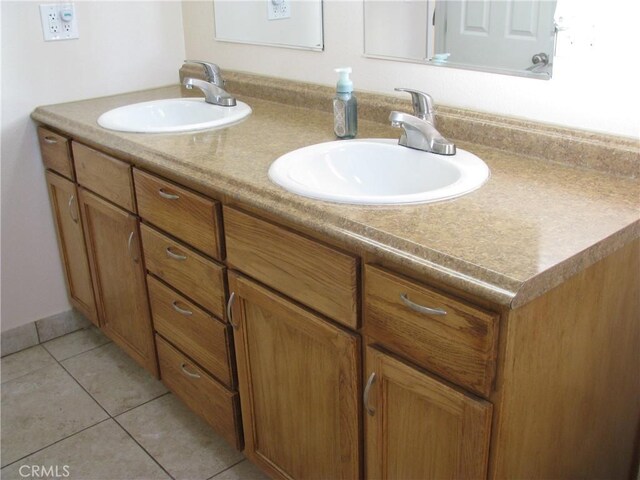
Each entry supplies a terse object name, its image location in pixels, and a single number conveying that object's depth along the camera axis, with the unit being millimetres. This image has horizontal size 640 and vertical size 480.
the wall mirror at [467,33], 1433
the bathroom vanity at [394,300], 1046
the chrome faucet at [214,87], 2064
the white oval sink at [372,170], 1346
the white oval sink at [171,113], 1968
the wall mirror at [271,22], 1949
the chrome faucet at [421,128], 1443
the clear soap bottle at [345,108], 1617
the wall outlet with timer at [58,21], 2135
